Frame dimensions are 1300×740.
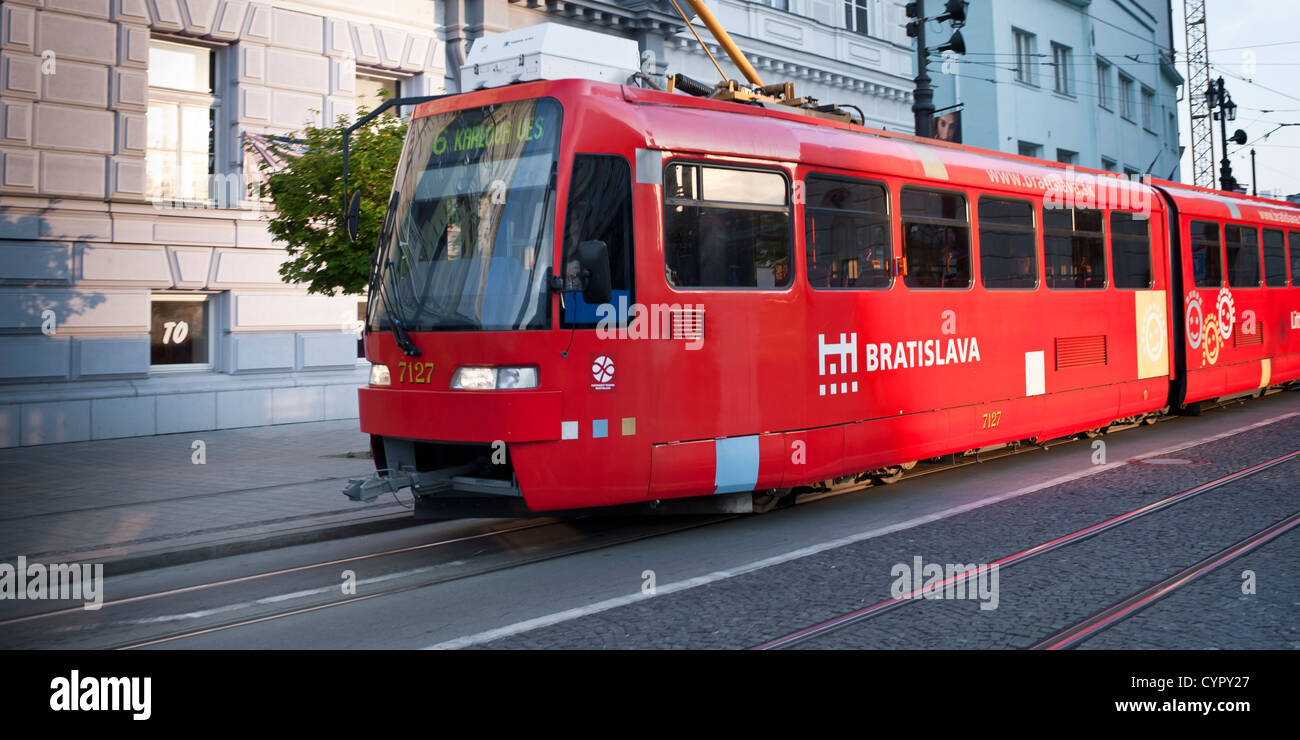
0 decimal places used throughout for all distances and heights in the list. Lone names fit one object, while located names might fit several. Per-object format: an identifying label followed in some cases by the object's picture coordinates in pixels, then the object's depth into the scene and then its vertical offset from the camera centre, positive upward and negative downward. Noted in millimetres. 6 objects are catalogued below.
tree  11516 +2479
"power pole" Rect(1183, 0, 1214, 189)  46562 +13654
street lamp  28812 +8343
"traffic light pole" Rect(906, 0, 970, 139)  14273 +4957
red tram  6746 +780
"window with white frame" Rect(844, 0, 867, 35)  25484 +9720
